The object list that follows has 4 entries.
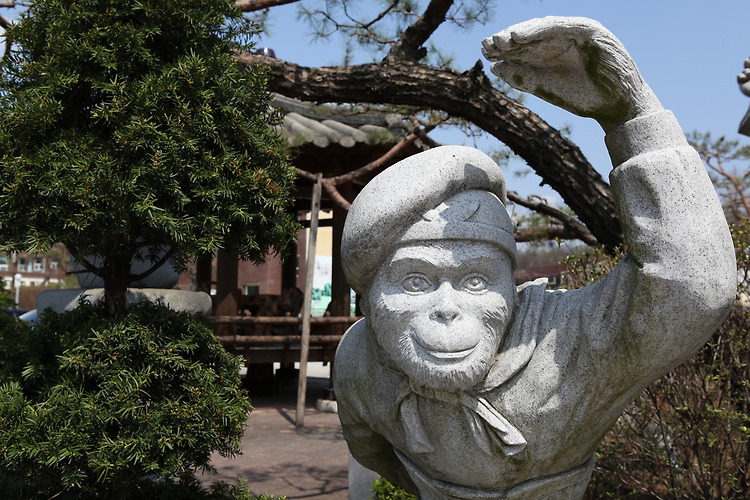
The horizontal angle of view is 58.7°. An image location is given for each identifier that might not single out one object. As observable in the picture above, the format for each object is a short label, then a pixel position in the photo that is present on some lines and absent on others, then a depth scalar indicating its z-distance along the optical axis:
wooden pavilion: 7.38
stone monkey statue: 1.73
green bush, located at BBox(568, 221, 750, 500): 3.32
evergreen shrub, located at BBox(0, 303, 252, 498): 2.76
